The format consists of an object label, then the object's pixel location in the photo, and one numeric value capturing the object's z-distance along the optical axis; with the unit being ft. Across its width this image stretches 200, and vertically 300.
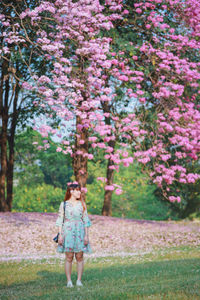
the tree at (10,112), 61.98
